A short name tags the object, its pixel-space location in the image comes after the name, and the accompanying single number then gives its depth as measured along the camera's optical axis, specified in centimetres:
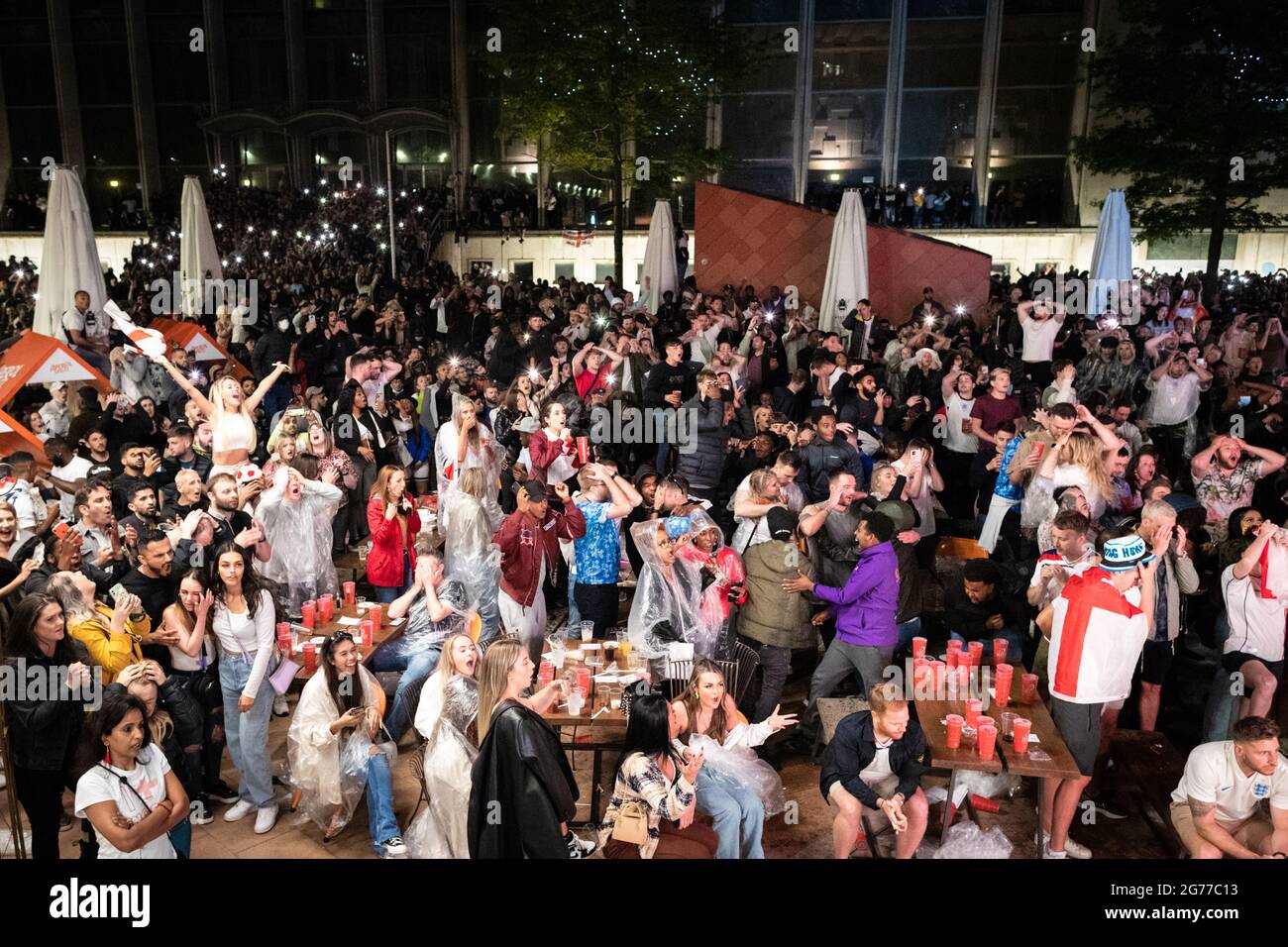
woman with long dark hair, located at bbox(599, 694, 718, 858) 432
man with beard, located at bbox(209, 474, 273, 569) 600
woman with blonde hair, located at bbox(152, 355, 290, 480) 745
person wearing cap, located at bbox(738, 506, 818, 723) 579
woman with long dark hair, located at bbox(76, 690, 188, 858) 398
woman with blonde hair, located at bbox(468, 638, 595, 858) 402
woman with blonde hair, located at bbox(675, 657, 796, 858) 464
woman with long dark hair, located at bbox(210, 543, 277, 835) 520
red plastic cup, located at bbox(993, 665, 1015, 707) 522
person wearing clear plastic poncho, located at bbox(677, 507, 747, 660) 584
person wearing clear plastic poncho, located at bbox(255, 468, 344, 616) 677
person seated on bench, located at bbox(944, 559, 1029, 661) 574
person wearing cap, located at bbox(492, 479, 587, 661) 615
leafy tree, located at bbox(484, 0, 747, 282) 1938
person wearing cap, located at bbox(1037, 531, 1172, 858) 491
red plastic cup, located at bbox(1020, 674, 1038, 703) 530
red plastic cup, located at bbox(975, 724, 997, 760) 482
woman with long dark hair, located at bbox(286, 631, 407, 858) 506
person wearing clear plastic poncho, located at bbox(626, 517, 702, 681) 583
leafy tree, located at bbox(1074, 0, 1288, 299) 1719
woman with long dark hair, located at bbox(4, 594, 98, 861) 452
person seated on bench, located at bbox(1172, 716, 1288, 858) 434
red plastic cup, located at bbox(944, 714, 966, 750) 489
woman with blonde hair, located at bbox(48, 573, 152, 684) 498
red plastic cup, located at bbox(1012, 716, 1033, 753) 487
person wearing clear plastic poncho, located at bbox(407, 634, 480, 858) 442
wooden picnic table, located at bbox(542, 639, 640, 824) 506
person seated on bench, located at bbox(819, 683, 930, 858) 467
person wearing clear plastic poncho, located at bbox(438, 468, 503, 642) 660
